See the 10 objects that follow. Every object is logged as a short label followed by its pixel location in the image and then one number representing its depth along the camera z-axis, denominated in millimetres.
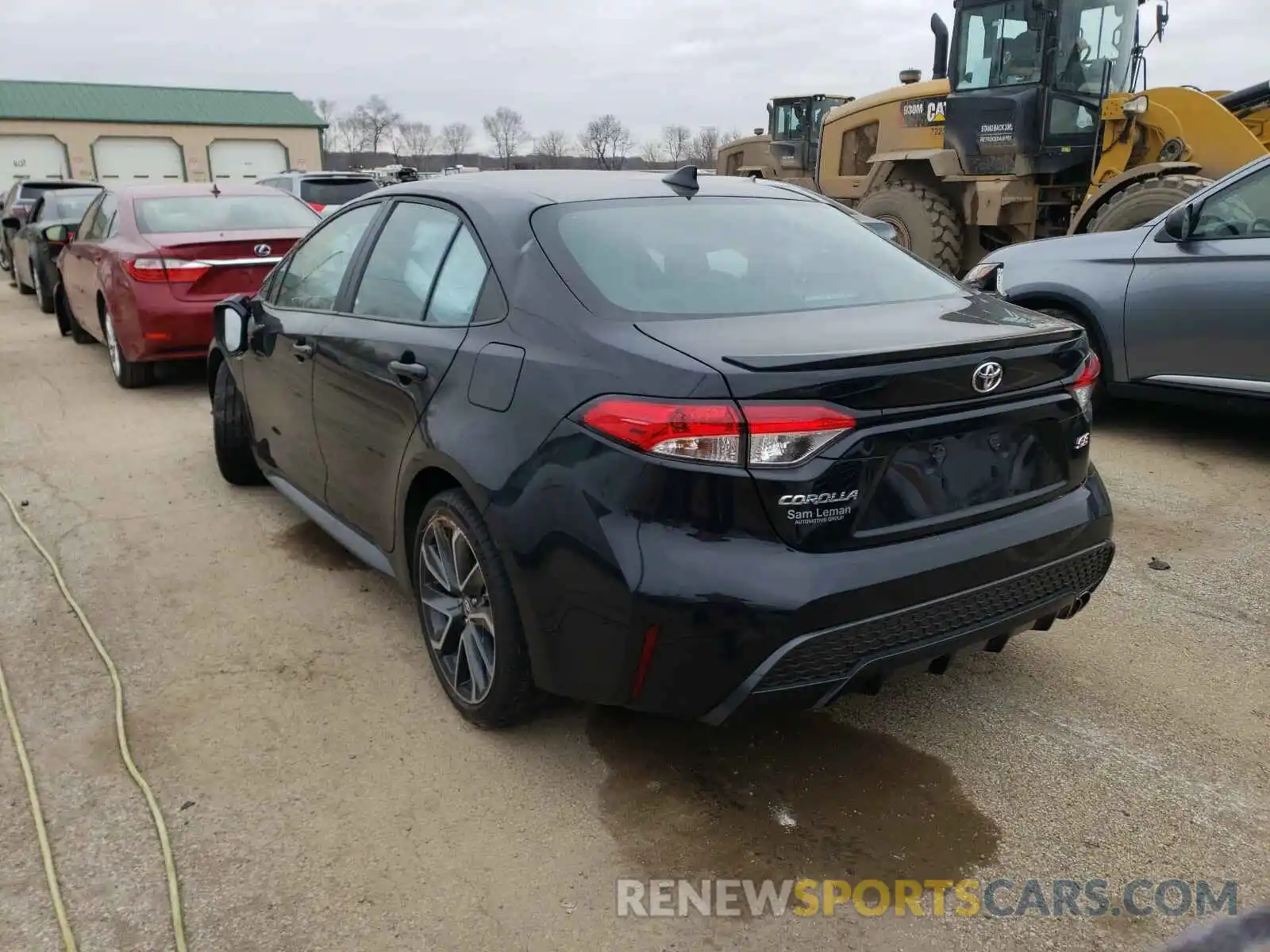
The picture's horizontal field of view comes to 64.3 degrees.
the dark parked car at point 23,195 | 17312
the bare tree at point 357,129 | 97312
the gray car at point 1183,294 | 5207
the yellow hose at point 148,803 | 2272
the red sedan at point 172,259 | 7125
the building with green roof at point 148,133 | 47906
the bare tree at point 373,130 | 97250
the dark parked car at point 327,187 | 15062
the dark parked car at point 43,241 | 11789
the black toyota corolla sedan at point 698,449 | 2287
